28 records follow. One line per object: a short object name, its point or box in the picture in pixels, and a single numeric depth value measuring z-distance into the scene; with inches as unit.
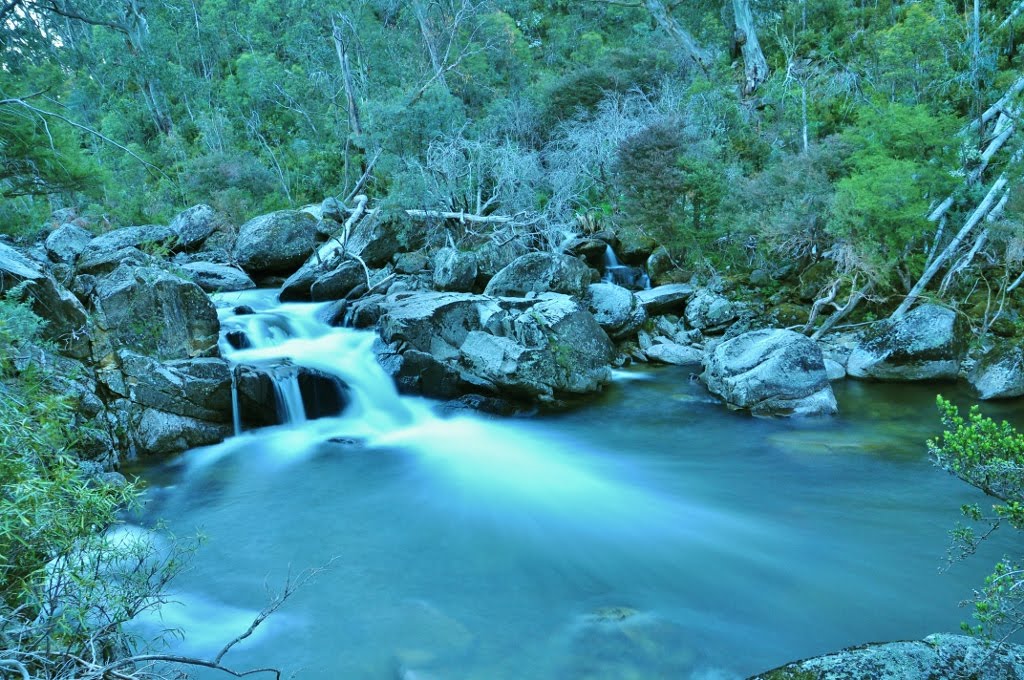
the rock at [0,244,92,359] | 333.1
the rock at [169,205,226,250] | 781.9
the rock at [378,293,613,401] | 434.6
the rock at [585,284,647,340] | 534.3
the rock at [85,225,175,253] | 628.1
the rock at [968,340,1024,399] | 392.8
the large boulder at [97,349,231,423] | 360.5
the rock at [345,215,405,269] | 671.8
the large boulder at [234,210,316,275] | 695.1
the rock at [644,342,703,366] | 513.0
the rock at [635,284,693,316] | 571.5
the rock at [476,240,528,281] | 610.5
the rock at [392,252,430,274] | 647.8
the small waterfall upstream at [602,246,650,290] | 635.5
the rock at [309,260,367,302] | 606.9
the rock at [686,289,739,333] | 546.6
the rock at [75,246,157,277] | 418.0
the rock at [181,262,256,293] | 636.1
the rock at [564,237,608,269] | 651.5
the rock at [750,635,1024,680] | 124.0
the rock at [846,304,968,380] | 432.5
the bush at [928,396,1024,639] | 125.5
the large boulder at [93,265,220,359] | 391.5
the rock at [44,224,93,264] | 436.1
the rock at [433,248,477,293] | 586.2
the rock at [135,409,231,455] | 357.7
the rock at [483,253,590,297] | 546.0
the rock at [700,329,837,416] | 397.1
